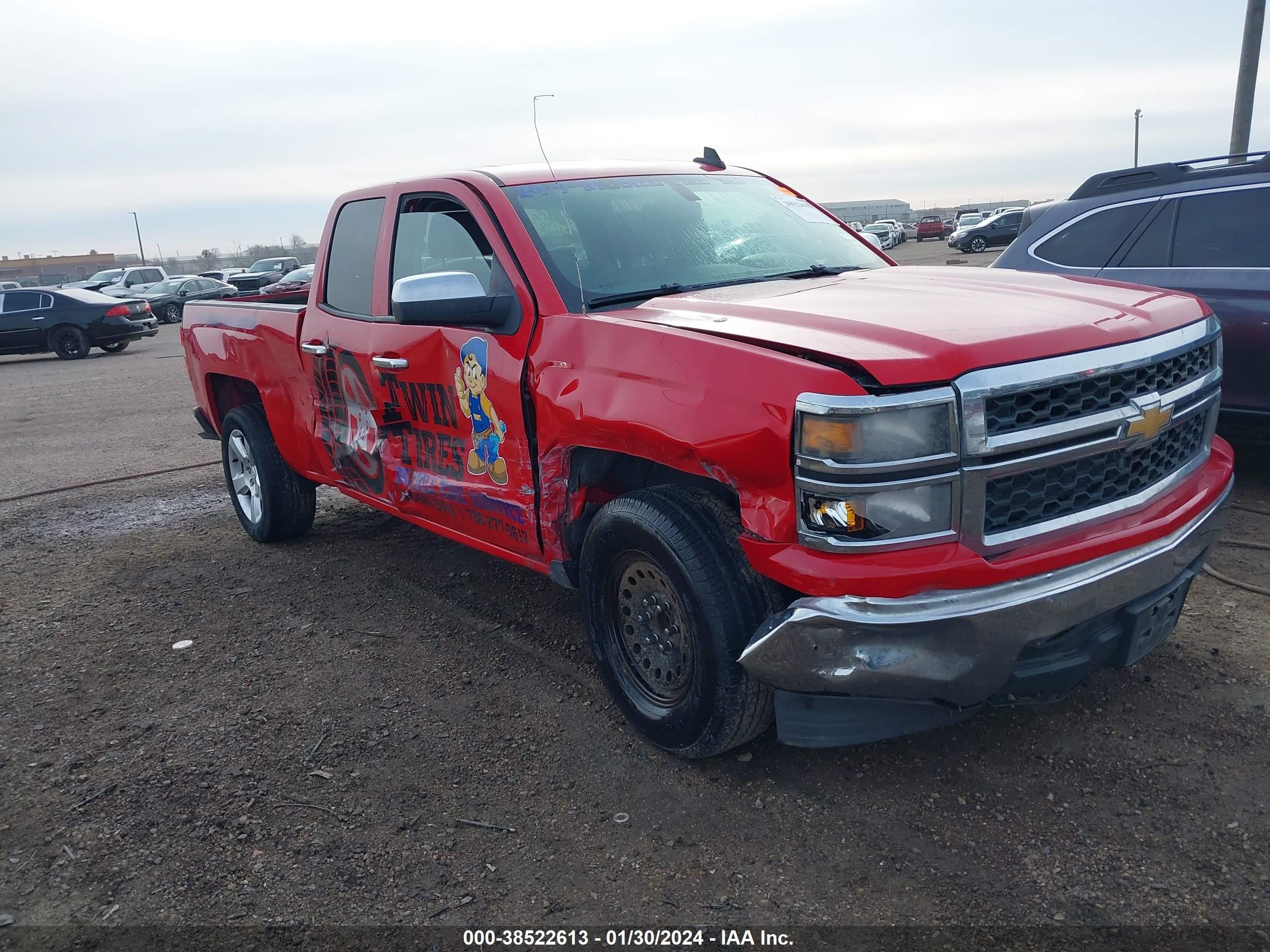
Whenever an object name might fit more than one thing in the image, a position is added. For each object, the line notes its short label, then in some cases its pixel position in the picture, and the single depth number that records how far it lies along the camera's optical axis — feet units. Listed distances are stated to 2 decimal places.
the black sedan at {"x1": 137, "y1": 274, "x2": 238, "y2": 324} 102.83
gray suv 17.38
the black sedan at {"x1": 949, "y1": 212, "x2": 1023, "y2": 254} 125.18
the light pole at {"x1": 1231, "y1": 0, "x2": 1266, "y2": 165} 40.55
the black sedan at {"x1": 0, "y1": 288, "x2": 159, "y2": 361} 67.05
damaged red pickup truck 8.19
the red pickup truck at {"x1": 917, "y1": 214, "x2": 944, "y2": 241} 193.67
